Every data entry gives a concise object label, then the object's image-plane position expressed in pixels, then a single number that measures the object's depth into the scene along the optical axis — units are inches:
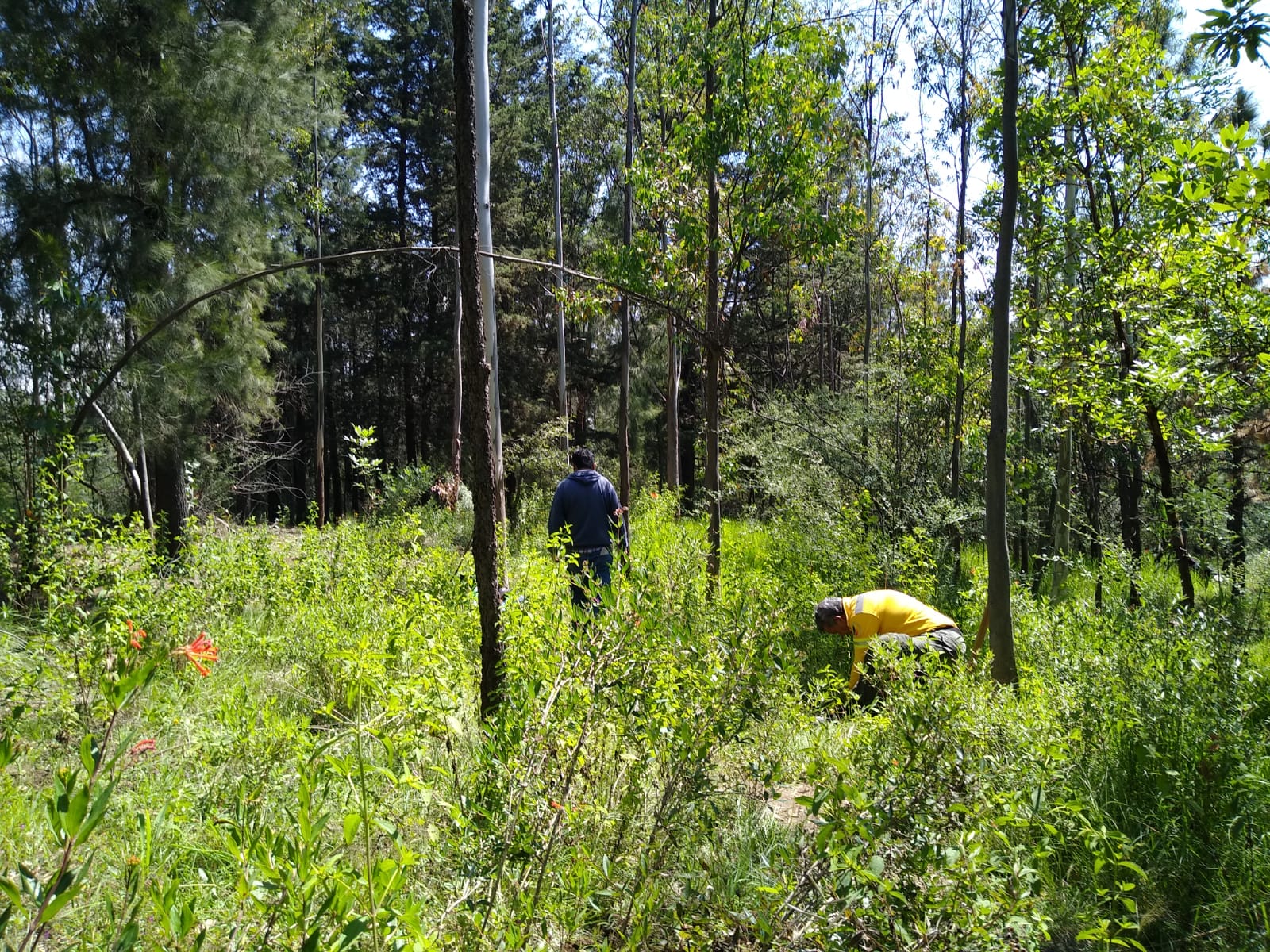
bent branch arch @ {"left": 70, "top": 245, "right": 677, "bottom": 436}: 139.6
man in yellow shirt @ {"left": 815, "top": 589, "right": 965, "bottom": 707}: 203.2
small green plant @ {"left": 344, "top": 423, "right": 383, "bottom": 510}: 266.9
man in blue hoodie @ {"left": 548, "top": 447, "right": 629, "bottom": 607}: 233.0
